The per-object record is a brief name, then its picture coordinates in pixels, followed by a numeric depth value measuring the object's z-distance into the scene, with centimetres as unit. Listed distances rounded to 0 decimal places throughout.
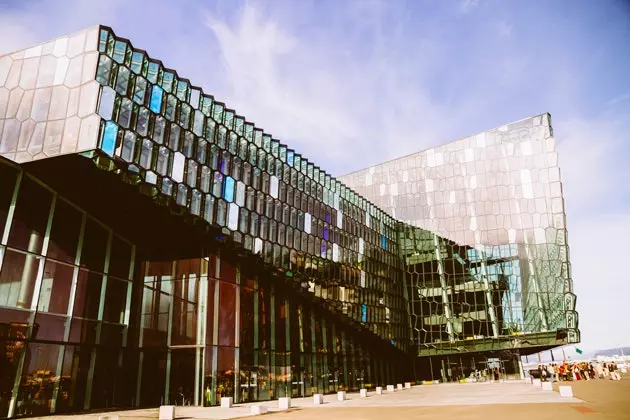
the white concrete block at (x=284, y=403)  2406
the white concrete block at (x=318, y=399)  2694
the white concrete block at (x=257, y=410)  2147
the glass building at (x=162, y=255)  2125
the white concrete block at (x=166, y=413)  1878
